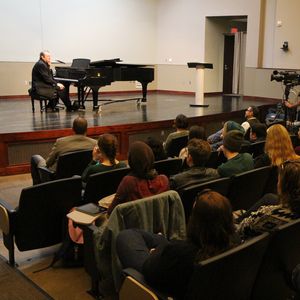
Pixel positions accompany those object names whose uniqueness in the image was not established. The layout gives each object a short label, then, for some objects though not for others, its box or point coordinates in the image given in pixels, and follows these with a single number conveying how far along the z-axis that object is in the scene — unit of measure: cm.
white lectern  972
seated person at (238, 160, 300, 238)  216
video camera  815
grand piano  855
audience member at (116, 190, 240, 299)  167
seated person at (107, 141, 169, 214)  255
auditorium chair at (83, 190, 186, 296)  225
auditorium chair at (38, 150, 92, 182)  394
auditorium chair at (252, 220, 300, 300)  190
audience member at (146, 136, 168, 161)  374
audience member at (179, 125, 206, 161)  419
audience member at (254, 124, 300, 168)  336
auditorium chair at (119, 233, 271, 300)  160
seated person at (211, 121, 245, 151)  436
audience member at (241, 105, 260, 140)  559
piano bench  802
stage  584
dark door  1330
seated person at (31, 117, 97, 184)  418
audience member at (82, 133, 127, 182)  321
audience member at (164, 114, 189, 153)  498
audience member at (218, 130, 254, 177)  331
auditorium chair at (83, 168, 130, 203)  301
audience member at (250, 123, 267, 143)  479
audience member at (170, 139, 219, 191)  300
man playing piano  793
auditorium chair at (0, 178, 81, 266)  282
